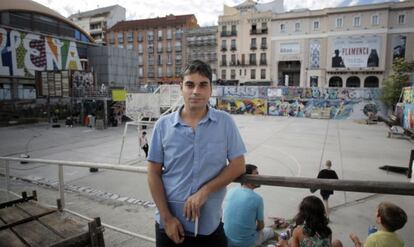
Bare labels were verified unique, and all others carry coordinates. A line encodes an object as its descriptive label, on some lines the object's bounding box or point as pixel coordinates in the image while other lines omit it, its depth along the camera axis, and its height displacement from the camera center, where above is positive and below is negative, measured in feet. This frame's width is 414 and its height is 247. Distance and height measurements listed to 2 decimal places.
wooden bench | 7.79 -4.34
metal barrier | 5.49 -1.84
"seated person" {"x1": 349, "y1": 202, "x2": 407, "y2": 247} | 8.33 -3.90
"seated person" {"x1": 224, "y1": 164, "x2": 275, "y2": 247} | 10.97 -4.73
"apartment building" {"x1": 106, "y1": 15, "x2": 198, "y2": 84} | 199.72 +38.05
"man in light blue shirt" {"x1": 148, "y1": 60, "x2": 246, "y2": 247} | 6.18 -1.55
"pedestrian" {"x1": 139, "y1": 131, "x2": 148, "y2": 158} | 38.28 -6.23
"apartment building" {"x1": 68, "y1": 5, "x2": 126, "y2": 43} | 227.81 +60.95
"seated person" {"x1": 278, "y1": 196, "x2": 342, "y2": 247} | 8.28 -3.91
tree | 89.61 +3.41
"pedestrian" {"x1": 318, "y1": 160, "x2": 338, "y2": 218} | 18.89 -5.38
